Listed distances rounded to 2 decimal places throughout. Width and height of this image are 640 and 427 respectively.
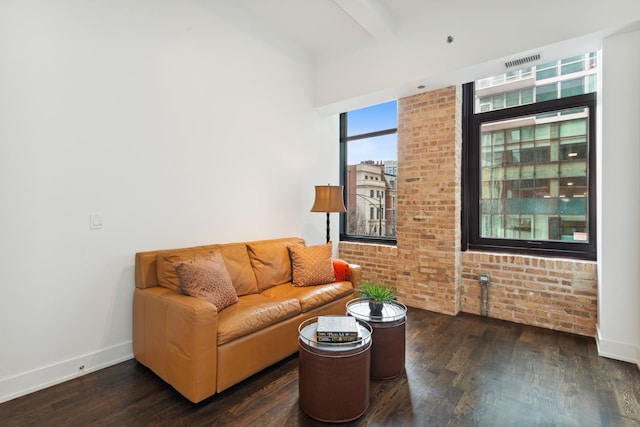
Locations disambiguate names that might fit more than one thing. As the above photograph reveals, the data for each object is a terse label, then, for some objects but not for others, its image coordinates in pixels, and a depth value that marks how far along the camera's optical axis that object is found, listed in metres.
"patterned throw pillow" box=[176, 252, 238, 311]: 2.22
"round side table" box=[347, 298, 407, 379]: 2.23
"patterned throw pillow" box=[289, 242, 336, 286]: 3.16
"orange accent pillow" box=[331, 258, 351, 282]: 3.38
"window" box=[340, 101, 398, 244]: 4.62
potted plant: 2.33
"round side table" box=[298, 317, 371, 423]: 1.78
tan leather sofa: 1.94
